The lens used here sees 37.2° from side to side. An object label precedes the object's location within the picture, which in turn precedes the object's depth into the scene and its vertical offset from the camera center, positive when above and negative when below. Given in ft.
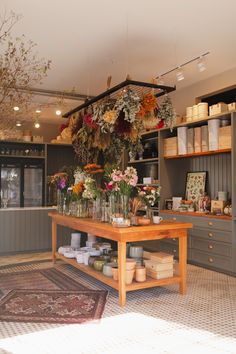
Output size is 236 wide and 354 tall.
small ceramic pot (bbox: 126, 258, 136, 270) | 12.12 -2.68
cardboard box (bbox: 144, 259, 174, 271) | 12.76 -2.89
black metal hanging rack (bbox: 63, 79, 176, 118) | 11.94 +3.60
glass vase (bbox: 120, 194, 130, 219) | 12.75 -0.63
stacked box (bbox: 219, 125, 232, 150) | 16.22 +2.33
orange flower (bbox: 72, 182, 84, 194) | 15.55 -0.03
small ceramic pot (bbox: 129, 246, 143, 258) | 13.80 -2.56
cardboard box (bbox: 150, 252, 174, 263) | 12.88 -2.62
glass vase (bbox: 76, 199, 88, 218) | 15.67 -0.97
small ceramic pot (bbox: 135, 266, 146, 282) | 12.39 -3.07
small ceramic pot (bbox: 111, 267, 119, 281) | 12.41 -3.05
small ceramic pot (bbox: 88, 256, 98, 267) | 14.50 -3.04
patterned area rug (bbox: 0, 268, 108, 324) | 10.78 -3.94
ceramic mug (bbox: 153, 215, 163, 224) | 12.99 -1.21
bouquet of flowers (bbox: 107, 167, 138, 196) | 12.74 +0.23
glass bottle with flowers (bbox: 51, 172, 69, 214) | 16.93 +0.02
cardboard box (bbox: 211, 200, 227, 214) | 16.81 -0.92
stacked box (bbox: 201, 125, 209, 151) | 17.74 +2.50
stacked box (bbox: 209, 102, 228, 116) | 16.60 +3.75
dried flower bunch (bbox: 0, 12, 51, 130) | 9.82 +5.76
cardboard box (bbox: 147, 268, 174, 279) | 12.71 -3.17
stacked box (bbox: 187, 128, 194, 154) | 18.67 +2.46
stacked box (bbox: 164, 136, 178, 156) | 19.69 +2.32
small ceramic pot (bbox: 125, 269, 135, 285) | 12.08 -3.07
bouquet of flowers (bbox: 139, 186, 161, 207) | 13.20 -0.33
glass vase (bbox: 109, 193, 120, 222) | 12.98 -0.66
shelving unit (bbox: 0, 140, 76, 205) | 28.19 +2.69
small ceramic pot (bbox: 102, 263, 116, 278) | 13.01 -3.08
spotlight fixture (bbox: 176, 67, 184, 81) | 15.29 +4.85
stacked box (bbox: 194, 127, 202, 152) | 18.12 +2.46
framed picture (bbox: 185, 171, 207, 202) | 19.18 +0.12
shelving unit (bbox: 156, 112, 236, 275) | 15.79 -0.42
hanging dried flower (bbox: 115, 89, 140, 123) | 12.14 +2.88
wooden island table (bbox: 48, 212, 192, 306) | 11.62 -1.72
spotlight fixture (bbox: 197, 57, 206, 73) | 14.71 +5.11
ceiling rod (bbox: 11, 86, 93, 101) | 21.38 +5.87
